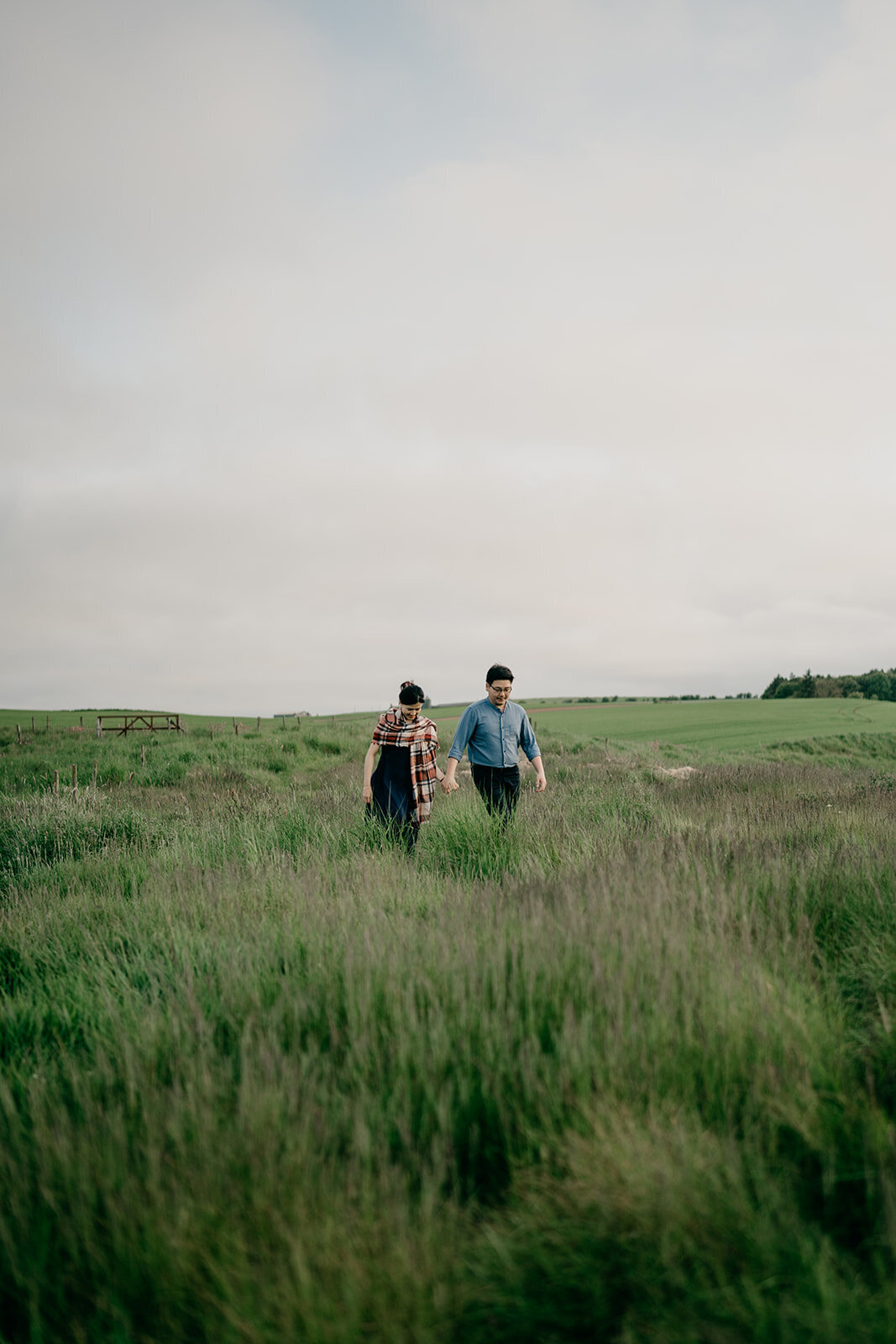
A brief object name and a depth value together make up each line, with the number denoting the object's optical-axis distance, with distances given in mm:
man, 7883
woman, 7074
